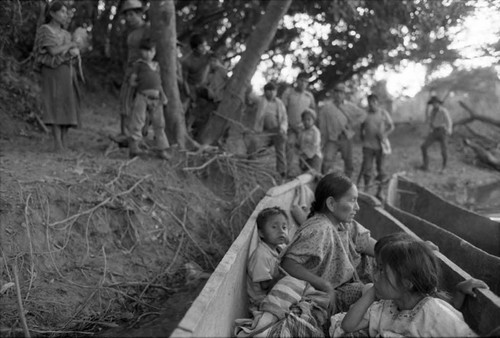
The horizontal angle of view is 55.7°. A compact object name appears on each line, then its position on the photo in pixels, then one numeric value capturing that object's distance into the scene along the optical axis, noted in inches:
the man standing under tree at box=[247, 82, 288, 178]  275.3
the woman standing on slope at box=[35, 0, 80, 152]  197.9
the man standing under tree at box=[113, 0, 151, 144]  220.2
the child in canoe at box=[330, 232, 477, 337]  76.3
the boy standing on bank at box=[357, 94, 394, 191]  308.8
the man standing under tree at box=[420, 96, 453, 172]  395.5
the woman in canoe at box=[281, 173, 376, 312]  98.4
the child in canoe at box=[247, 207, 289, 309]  116.7
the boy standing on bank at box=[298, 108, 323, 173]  270.1
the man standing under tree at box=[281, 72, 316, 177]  288.2
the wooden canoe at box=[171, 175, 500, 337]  75.0
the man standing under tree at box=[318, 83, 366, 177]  306.2
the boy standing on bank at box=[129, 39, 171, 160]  215.8
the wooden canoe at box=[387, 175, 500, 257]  170.2
